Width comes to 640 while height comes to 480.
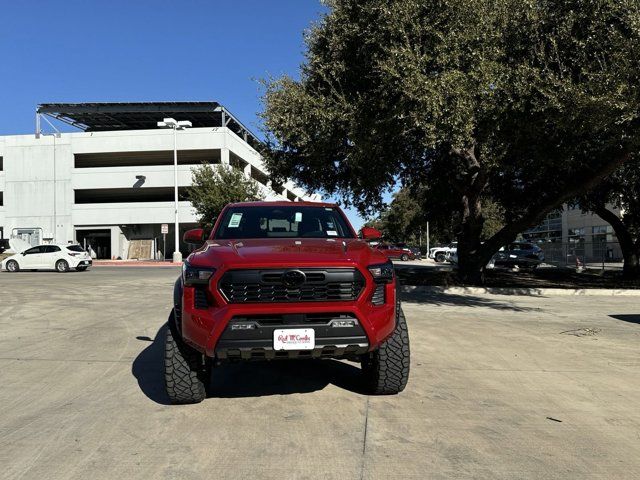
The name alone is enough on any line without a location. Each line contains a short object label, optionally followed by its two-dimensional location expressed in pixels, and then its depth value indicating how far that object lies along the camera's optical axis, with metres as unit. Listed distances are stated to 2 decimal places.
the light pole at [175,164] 35.09
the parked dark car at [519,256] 29.61
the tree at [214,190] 37.00
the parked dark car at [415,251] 49.07
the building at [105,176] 45.59
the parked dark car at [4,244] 45.25
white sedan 25.94
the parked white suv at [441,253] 41.81
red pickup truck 3.99
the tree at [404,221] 50.38
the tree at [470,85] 9.38
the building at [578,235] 24.76
